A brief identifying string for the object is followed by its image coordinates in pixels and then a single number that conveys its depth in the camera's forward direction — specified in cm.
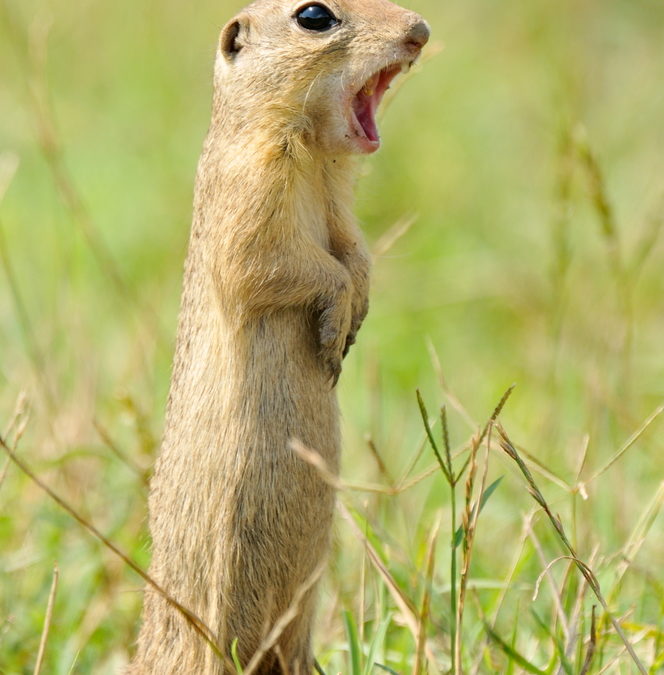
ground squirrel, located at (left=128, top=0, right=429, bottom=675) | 722
